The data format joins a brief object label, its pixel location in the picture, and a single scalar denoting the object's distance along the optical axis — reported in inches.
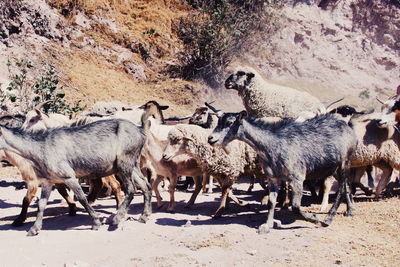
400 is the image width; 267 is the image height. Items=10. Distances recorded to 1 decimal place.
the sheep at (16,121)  386.5
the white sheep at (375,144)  339.0
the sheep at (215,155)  310.5
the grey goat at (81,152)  269.6
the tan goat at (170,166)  331.3
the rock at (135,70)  882.1
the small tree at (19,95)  552.9
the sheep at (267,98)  411.5
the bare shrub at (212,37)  941.2
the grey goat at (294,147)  268.8
